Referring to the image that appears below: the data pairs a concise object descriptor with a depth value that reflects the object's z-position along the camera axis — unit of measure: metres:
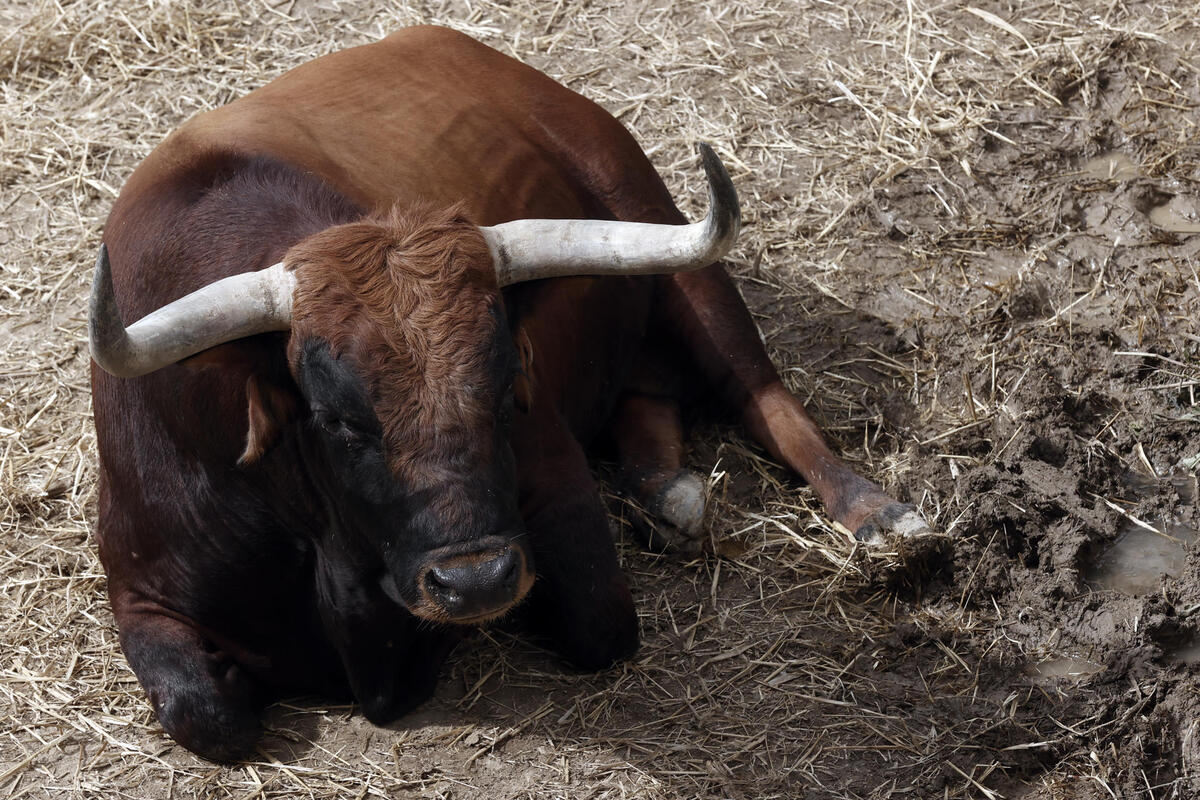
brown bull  3.34
